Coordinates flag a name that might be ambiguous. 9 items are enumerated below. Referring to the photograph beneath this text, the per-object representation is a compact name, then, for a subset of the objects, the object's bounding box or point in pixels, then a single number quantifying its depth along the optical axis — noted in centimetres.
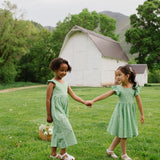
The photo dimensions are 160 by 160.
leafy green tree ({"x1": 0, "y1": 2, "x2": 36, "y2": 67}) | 2886
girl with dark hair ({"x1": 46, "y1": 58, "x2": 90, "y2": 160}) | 309
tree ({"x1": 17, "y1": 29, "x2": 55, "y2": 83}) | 3516
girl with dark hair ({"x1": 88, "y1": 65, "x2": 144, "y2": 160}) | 324
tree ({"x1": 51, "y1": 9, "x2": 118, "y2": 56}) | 3422
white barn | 2514
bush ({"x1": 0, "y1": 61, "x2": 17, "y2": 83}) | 3070
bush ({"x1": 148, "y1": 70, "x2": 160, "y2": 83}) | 3959
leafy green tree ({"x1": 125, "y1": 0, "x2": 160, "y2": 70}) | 2788
